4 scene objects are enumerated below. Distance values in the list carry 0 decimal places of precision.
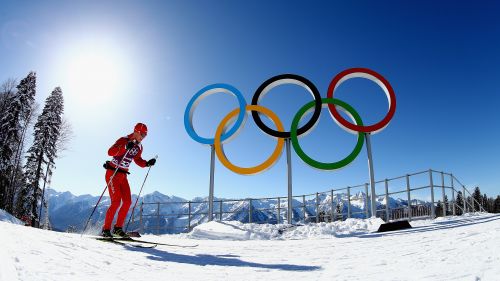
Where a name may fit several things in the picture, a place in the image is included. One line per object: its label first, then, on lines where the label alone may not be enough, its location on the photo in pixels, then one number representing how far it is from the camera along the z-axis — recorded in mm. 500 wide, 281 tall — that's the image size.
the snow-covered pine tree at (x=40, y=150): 26125
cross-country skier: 6266
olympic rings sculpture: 12766
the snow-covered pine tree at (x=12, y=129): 23891
